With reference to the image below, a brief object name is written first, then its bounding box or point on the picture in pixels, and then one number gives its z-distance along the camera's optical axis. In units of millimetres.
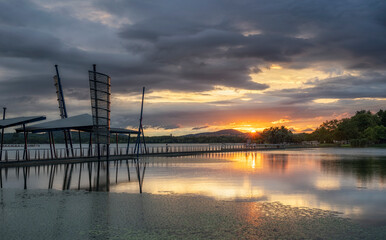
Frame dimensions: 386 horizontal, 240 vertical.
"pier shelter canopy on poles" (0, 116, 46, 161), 33781
